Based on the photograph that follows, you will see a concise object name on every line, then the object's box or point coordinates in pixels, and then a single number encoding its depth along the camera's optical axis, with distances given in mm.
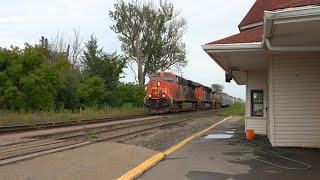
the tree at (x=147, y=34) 34792
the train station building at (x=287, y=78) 6428
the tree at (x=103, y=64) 26414
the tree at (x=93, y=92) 22673
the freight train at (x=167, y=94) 20904
